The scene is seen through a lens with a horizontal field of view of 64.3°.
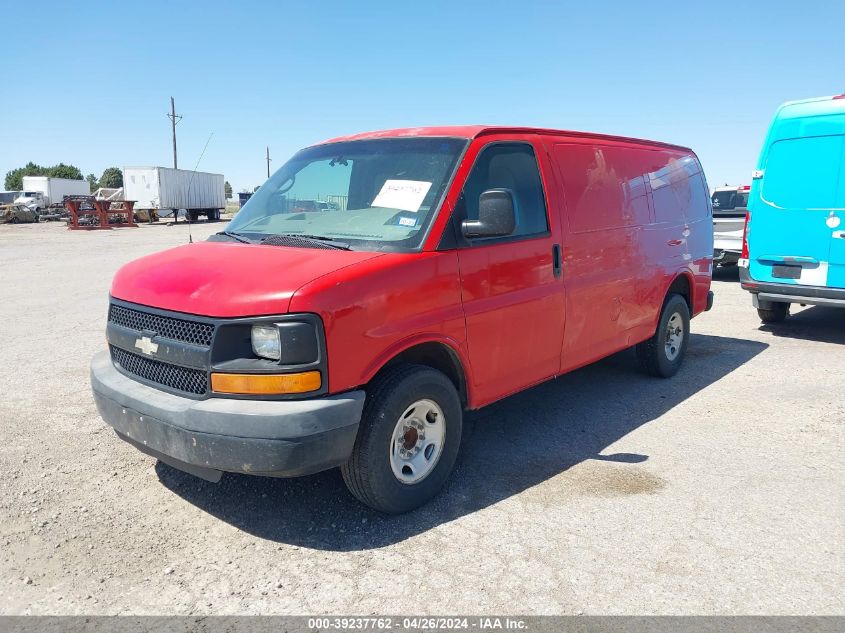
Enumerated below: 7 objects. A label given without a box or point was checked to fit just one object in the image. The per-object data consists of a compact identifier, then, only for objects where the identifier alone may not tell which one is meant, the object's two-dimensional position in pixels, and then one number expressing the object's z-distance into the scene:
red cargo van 3.14
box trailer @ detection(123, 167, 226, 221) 39.31
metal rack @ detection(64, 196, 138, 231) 33.44
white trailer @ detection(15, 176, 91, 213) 42.91
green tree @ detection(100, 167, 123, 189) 90.50
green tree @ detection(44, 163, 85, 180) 89.62
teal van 7.61
